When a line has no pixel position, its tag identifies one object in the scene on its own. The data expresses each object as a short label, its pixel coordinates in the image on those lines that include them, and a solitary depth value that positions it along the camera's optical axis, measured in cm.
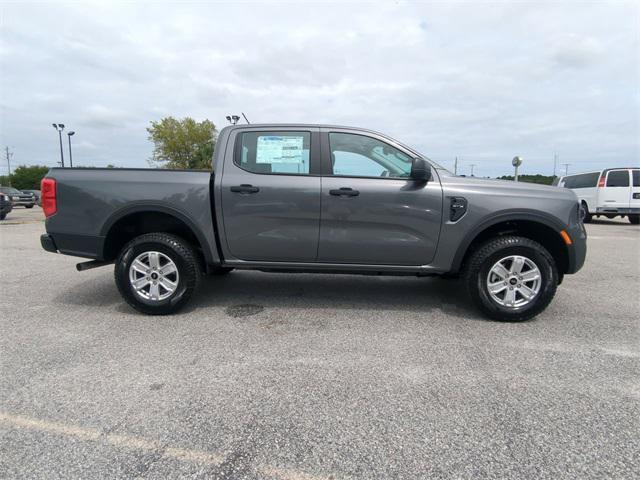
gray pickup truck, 344
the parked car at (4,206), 1322
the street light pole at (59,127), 3666
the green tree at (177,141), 4794
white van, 1295
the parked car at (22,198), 2273
